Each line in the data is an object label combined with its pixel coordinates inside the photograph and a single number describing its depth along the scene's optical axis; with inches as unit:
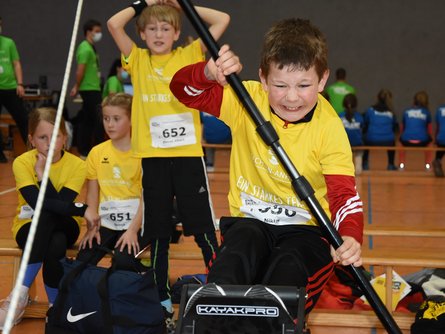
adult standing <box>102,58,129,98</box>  353.4
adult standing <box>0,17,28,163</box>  330.3
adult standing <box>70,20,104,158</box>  332.8
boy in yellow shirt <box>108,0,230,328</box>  133.1
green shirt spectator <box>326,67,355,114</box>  426.6
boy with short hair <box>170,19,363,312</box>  82.9
